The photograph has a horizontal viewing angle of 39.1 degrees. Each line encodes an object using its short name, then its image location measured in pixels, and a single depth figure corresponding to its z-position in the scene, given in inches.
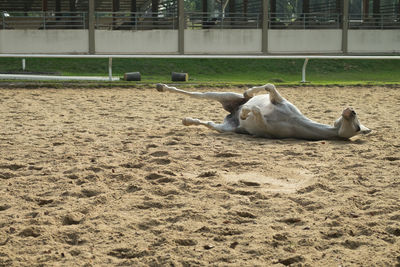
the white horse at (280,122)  247.3
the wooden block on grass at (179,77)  580.1
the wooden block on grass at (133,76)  570.9
